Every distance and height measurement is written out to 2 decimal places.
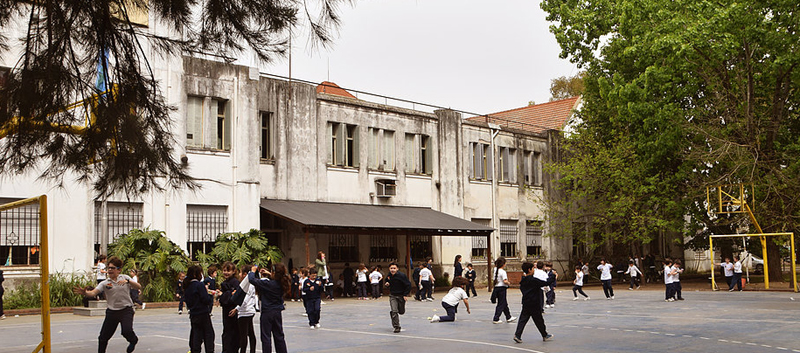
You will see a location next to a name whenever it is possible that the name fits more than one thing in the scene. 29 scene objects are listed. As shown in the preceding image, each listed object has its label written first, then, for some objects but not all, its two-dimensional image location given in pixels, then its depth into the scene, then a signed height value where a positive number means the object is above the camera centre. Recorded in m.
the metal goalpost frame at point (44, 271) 11.22 -0.36
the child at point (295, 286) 28.41 -1.65
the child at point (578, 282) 29.27 -1.70
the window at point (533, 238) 45.22 -0.24
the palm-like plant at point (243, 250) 29.44 -0.38
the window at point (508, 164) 44.22 +3.65
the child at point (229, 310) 12.95 -1.09
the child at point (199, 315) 13.38 -1.17
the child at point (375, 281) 32.19 -1.67
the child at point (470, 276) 32.71 -1.59
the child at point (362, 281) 31.89 -1.65
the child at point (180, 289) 23.78 -1.38
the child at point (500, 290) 19.67 -1.30
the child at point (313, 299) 19.12 -1.38
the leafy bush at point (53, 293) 24.70 -1.45
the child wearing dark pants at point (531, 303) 15.22 -1.26
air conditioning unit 37.44 +2.19
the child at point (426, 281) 29.76 -1.63
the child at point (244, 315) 13.10 -1.17
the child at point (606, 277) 30.03 -1.59
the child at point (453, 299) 19.75 -1.48
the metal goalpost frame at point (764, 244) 32.61 -0.62
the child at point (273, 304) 12.84 -1.00
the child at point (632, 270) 36.59 -1.68
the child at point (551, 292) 24.94 -1.76
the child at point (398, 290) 17.81 -1.13
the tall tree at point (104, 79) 9.44 +1.89
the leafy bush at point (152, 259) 27.08 -0.58
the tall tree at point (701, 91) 33.56 +5.99
